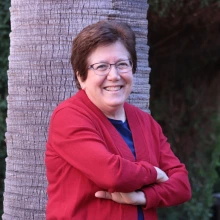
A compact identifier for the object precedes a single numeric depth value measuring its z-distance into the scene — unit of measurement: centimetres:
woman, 410
